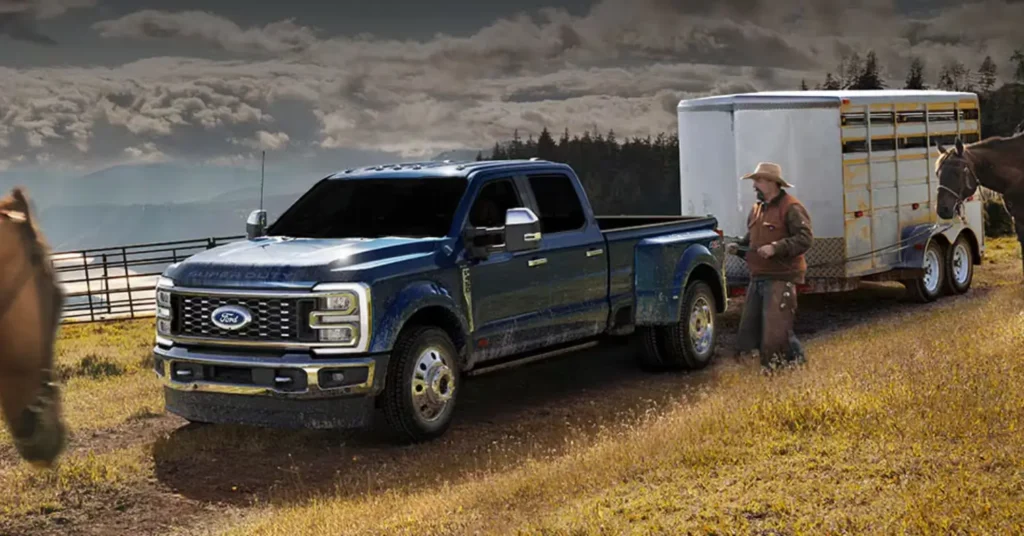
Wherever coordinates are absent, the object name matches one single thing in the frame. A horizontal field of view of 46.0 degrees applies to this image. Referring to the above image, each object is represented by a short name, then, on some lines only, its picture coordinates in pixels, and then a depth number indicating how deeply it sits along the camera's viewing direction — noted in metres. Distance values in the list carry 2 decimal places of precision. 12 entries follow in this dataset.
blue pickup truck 9.19
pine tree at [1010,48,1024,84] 124.50
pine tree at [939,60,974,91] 129.38
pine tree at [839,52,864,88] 123.53
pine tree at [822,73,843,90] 112.96
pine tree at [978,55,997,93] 136.62
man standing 11.77
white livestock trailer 16.56
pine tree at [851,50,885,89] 108.62
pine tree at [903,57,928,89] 103.79
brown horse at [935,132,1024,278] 17.23
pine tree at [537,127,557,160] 134.50
